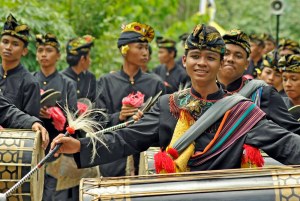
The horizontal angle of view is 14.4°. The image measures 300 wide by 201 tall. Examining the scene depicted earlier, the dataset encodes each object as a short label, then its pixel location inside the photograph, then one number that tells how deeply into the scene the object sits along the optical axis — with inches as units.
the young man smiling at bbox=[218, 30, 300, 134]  412.5
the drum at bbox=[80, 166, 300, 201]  278.9
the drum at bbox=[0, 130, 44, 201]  375.2
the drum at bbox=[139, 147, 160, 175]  410.2
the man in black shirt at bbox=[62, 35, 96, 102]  698.8
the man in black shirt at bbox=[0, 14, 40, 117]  490.5
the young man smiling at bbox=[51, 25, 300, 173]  311.6
